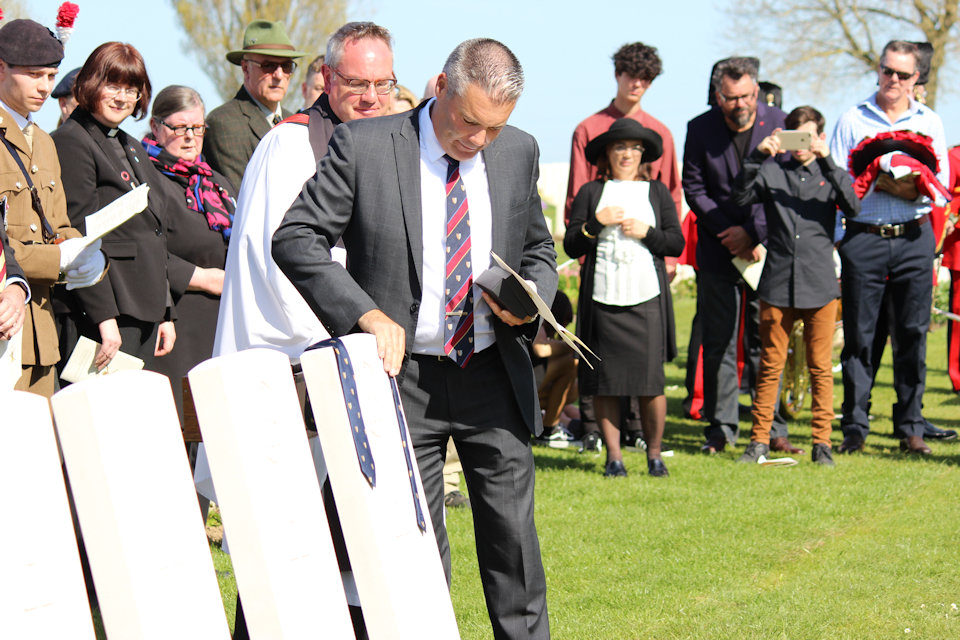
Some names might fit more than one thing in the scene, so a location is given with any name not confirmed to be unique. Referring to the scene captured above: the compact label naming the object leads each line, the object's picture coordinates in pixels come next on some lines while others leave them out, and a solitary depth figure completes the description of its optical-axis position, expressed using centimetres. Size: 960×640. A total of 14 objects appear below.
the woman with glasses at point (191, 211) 1105
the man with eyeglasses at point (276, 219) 769
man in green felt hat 1358
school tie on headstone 488
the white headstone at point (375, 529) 488
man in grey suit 662
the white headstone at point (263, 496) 448
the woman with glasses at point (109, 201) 981
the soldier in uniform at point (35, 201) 865
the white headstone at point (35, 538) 391
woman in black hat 1463
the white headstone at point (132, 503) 413
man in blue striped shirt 1594
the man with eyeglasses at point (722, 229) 1619
